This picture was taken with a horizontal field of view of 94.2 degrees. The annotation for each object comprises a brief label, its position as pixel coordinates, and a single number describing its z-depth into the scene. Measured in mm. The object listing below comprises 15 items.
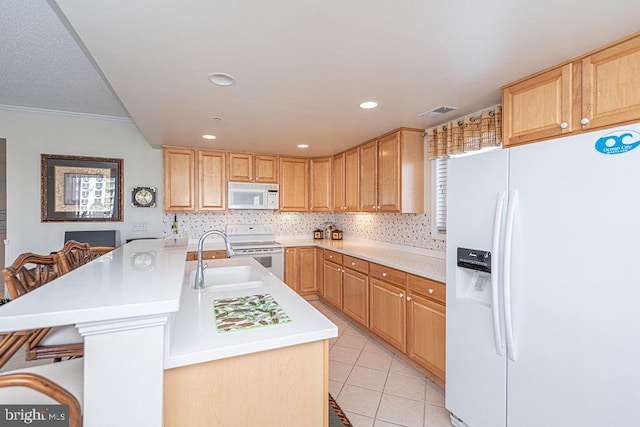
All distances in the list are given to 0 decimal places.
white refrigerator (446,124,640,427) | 1224
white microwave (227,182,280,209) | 4238
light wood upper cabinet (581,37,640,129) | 1418
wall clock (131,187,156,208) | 3869
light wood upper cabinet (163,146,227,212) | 3928
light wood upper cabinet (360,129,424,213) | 3109
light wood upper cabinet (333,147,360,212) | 3928
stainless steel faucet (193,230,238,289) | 1776
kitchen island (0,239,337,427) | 832
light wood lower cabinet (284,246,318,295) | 4324
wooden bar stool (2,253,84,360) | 1374
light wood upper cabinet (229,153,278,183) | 4266
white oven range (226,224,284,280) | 4090
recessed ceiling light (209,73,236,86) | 1879
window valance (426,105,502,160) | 2379
